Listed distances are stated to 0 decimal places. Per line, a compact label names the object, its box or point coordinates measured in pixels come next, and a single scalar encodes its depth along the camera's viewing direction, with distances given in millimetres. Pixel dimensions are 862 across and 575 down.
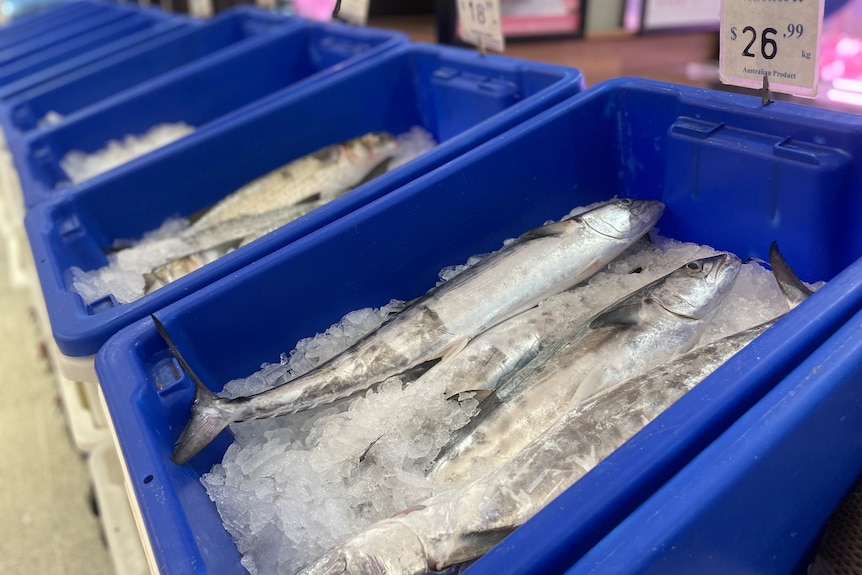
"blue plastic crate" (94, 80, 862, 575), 728
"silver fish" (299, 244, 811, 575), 784
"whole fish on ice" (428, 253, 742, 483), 963
